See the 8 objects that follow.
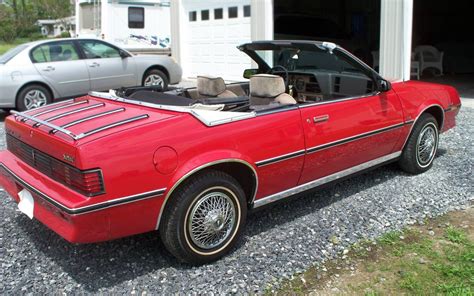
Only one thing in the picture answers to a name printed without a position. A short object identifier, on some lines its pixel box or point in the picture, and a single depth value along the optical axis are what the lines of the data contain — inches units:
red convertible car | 113.4
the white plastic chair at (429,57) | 559.8
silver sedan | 347.3
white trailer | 626.5
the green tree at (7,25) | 1959.9
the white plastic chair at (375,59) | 545.6
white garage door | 477.3
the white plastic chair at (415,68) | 513.4
